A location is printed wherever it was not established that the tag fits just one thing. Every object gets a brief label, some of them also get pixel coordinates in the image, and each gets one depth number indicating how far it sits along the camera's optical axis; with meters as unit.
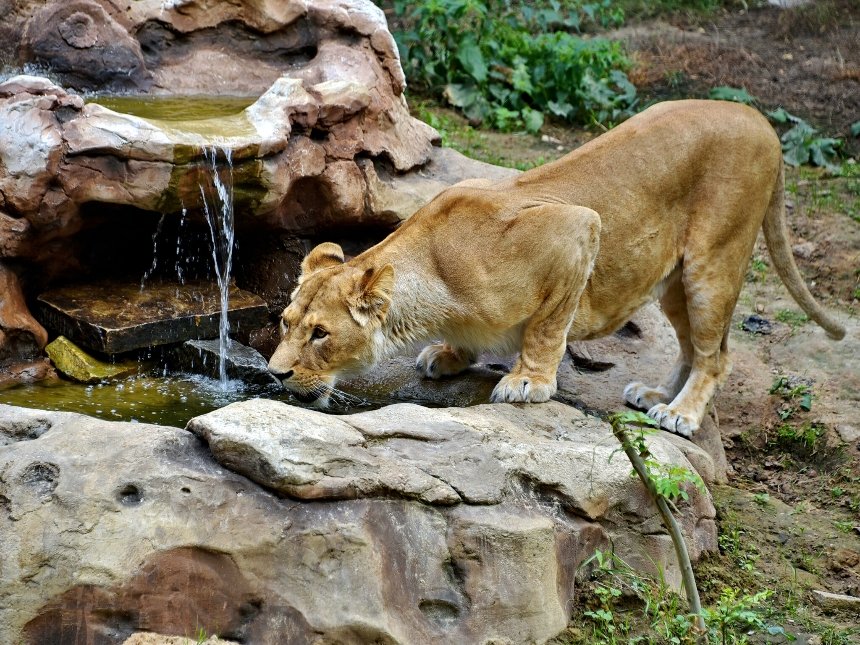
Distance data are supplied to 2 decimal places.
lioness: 11.56
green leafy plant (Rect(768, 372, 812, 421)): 14.42
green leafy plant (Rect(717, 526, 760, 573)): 10.96
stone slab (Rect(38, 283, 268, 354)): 13.11
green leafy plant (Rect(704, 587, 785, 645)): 9.08
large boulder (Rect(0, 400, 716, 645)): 7.70
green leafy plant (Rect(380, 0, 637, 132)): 23.08
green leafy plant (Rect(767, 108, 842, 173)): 22.11
